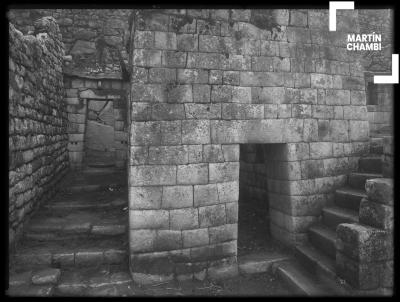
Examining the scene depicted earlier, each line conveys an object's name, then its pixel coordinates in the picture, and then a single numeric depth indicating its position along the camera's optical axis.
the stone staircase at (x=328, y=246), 3.50
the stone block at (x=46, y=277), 3.61
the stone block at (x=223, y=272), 3.97
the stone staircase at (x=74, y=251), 3.59
